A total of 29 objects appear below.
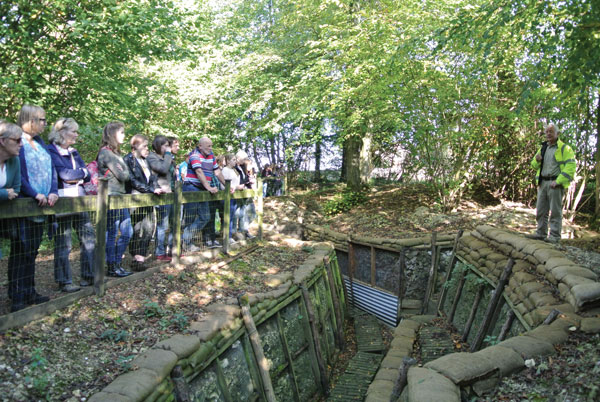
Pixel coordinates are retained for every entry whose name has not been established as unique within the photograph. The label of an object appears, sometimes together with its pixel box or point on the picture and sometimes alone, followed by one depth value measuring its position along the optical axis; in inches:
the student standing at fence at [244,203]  311.3
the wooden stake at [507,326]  192.4
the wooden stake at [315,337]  246.2
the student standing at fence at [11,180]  120.3
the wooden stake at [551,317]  157.3
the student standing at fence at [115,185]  176.4
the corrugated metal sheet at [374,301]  376.8
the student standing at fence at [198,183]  237.6
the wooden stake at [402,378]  150.6
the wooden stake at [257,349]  174.4
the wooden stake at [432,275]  358.9
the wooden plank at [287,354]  212.1
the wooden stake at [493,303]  213.9
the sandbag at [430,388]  115.1
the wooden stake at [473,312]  243.1
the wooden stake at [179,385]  122.9
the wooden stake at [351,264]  420.8
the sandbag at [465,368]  125.6
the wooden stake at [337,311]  321.4
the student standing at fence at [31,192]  130.9
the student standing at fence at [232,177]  295.3
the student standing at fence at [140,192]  194.1
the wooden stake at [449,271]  325.1
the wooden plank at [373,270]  396.5
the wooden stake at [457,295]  282.8
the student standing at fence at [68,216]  150.4
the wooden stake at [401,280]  370.9
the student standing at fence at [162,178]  213.2
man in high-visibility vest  243.3
